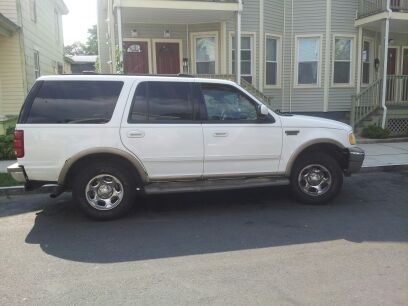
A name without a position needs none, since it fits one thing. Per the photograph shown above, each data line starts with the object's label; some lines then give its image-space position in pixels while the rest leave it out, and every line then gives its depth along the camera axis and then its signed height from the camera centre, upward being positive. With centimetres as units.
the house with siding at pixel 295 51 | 1478 +152
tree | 6656 +797
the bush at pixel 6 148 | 1050 -130
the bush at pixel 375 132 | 1366 -130
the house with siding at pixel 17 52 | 1330 +142
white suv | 570 -68
